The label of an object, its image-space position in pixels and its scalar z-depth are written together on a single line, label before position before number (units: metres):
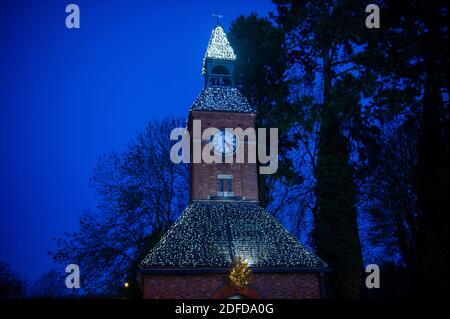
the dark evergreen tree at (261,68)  24.75
